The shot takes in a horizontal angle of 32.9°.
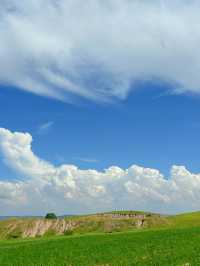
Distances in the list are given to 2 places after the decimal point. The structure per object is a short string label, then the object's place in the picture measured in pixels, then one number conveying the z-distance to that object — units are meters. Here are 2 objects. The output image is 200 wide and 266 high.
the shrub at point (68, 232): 92.36
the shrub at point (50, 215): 129.33
